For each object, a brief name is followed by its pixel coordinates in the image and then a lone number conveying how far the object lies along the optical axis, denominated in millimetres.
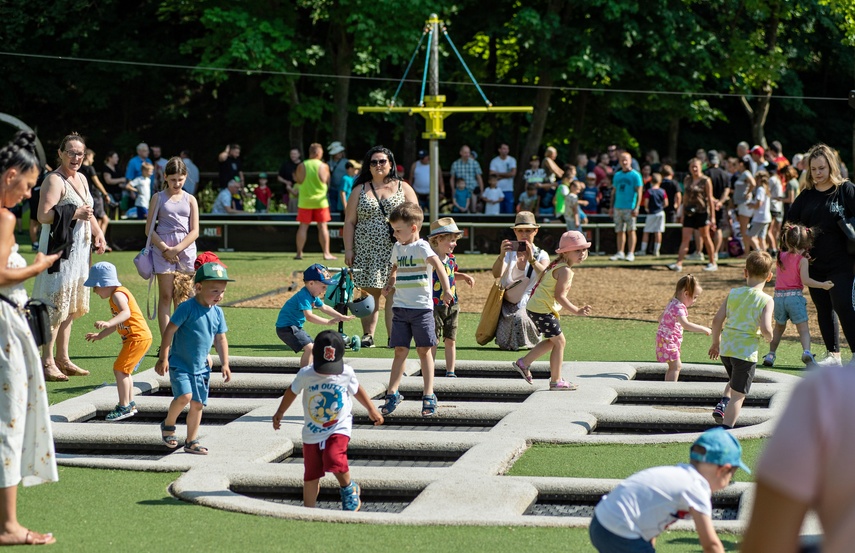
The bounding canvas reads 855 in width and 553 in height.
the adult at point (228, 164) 26703
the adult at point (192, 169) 25742
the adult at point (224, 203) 26062
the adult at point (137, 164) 25734
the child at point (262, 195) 28269
